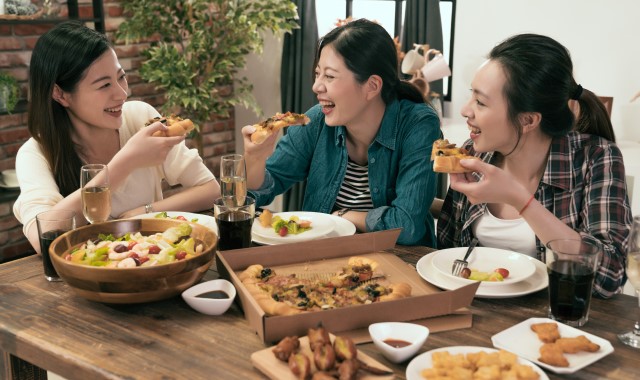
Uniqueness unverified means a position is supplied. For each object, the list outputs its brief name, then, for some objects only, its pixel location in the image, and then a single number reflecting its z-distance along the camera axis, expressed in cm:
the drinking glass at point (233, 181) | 199
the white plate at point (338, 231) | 204
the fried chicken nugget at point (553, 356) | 134
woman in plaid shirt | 189
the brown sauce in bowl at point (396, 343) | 139
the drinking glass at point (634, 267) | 146
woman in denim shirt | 238
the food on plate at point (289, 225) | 208
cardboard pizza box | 142
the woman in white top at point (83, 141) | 225
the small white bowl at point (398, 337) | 136
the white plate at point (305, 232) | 204
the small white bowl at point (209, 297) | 157
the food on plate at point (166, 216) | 214
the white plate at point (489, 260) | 178
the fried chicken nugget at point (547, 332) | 143
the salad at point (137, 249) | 163
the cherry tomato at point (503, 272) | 176
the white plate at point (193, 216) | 216
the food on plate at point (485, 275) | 172
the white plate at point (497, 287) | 165
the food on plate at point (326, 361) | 126
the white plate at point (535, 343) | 136
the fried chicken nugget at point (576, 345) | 138
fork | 178
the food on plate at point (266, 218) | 212
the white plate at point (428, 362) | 129
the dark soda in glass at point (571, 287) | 151
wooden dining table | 137
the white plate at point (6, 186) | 385
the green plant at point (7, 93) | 369
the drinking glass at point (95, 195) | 187
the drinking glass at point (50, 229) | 179
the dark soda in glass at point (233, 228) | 186
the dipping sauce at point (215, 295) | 164
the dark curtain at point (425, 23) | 438
